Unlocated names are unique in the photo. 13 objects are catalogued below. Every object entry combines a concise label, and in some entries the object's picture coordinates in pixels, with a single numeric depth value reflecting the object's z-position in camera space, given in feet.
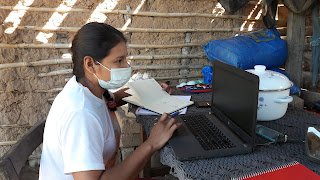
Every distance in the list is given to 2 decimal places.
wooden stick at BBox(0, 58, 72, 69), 7.29
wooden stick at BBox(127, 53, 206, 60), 8.01
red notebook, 2.51
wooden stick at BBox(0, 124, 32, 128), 7.69
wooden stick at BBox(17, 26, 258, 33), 7.24
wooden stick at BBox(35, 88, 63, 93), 7.68
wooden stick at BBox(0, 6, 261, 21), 7.09
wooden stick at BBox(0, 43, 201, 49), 7.23
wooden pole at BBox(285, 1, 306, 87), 7.79
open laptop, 2.98
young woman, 2.77
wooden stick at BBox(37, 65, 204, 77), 7.63
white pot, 3.75
